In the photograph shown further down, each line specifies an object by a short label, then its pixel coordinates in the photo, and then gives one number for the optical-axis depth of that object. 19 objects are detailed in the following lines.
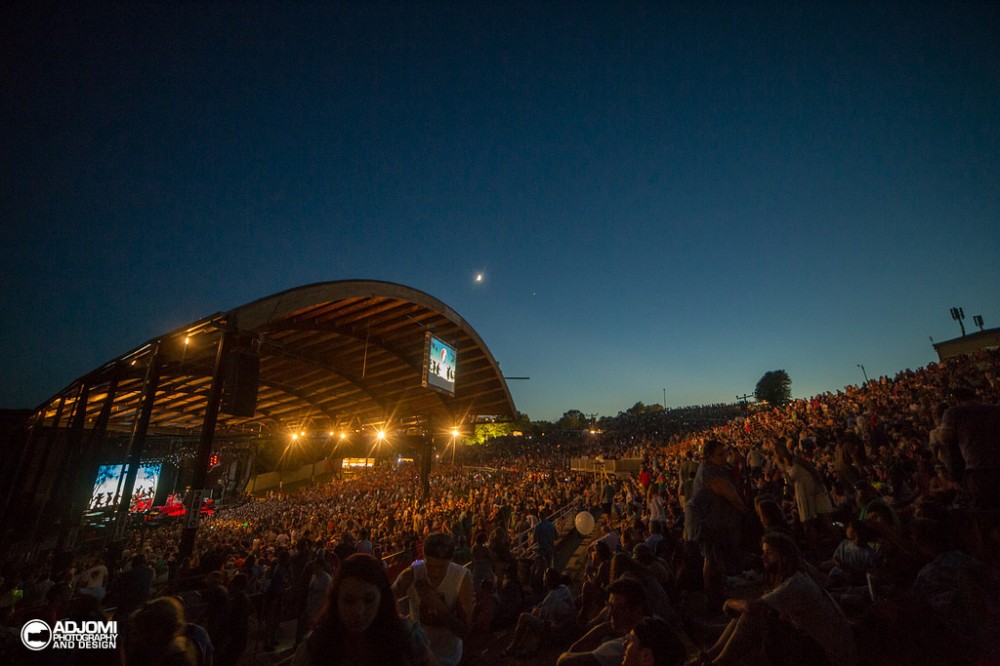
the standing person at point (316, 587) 5.62
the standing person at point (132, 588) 7.07
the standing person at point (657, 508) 9.67
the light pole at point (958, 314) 45.23
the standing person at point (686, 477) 7.13
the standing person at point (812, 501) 5.84
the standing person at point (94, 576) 9.12
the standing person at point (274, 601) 7.95
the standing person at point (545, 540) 8.73
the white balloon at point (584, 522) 9.87
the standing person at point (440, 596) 2.84
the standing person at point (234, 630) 4.36
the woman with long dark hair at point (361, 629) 2.00
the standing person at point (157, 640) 2.45
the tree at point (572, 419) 94.81
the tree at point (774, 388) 70.81
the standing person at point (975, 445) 4.17
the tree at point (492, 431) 64.56
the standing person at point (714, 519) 4.58
